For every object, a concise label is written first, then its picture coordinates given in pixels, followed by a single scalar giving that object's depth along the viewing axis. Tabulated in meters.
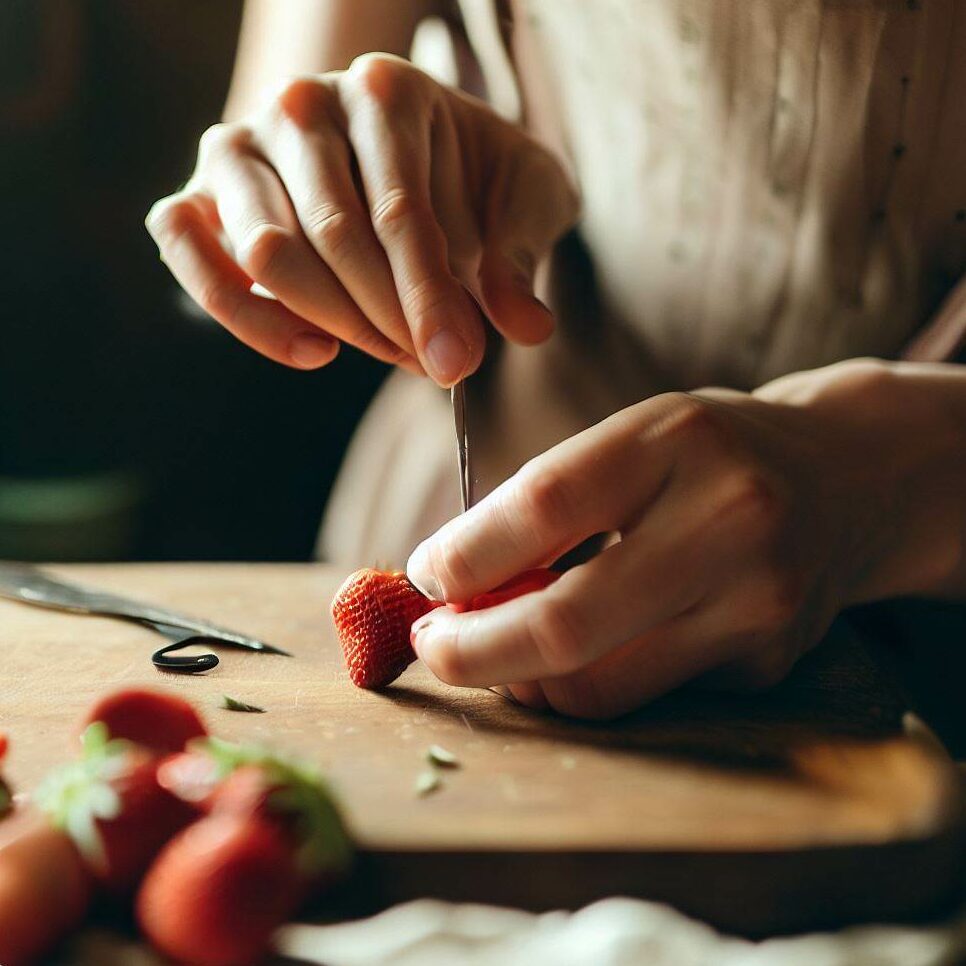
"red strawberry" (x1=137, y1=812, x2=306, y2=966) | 0.40
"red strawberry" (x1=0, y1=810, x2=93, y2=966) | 0.40
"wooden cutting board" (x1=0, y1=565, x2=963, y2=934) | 0.45
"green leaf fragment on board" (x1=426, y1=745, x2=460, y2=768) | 0.52
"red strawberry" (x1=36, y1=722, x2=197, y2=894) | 0.43
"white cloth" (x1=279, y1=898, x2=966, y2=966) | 0.42
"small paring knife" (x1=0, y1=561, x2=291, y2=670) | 0.71
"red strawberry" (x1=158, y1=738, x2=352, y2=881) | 0.43
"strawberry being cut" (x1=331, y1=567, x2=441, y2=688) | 0.61
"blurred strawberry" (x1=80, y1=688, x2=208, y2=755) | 0.52
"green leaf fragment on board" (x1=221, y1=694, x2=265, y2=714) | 0.60
